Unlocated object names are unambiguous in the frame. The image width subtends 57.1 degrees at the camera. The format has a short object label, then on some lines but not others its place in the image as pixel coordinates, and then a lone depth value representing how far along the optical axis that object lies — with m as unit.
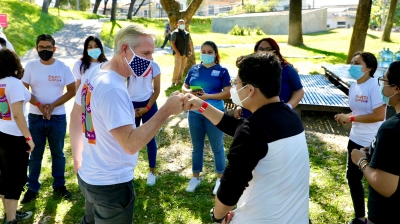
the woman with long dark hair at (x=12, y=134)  3.44
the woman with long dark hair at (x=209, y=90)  4.36
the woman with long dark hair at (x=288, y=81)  3.72
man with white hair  2.09
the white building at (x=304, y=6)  51.13
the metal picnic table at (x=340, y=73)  8.11
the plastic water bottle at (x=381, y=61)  10.44
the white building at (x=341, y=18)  68.38
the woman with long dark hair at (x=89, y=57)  4.65
